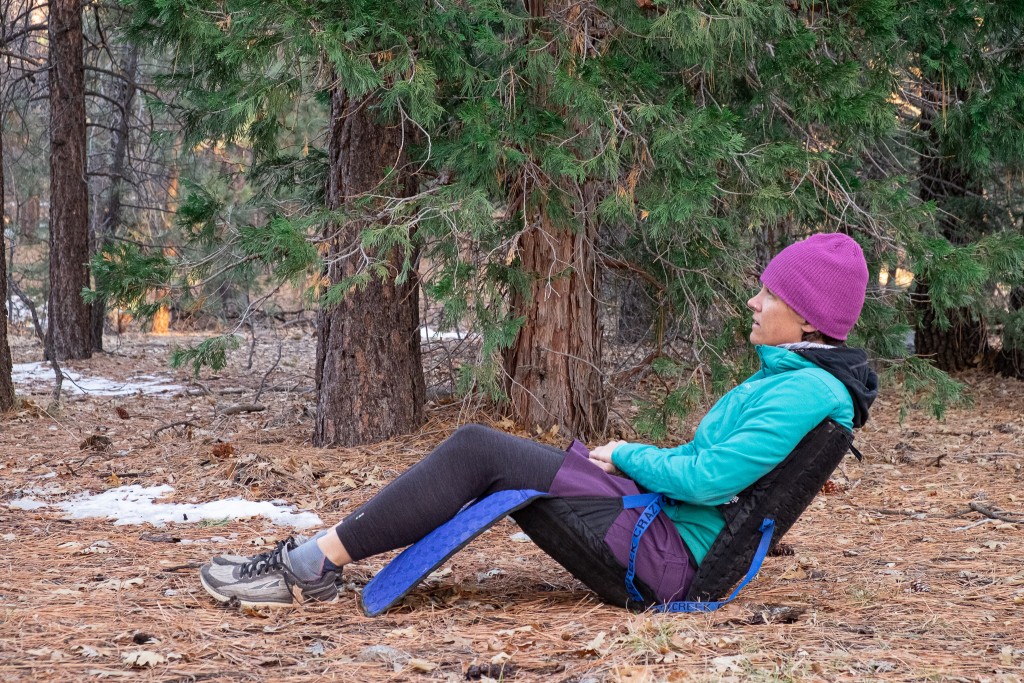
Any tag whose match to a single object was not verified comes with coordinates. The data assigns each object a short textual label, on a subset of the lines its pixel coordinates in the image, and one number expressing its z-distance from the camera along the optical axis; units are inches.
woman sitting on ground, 109.7
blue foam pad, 112.5
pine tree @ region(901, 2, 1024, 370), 198.8
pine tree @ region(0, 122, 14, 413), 271.0
